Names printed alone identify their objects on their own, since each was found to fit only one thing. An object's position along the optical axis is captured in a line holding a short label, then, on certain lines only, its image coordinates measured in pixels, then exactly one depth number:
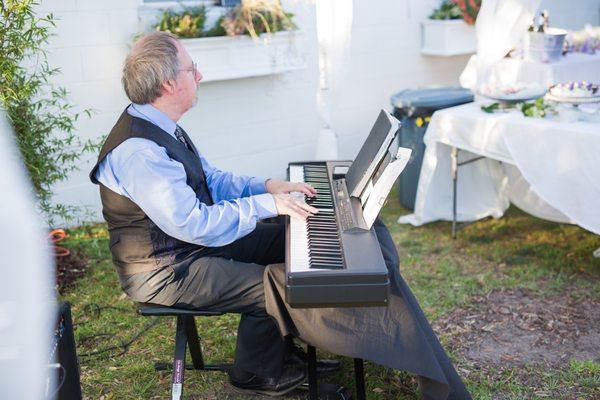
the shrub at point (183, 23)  4.69
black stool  2.43
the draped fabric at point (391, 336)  2.22
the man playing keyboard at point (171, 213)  2.35
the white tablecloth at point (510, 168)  3.38
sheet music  2.34
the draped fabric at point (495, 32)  4.34
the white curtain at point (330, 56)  4.59
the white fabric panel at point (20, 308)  1.54
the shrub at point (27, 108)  3.26
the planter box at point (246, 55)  4.78
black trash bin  4.49
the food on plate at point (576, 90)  3.63
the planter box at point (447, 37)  5.94
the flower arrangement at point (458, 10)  5.81
